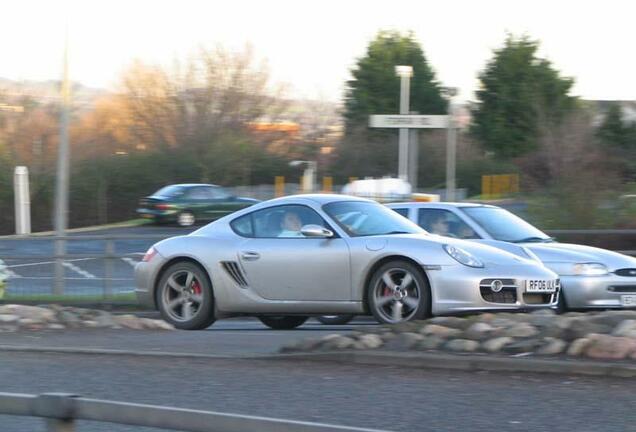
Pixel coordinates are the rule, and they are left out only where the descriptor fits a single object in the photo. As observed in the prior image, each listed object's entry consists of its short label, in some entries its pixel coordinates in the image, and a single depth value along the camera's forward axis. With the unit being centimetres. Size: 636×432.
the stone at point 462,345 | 1559
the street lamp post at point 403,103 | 5578
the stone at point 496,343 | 1544
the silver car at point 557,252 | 2392
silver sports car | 1898
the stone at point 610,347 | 1454
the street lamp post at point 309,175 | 9286
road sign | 4147
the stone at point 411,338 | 1609
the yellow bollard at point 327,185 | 10187
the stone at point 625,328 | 1505
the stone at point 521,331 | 1571
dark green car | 7981
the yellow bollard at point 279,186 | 10237
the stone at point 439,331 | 1609
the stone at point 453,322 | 1639
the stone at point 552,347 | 1512
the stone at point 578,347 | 1491
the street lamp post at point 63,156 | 4012
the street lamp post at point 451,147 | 4962
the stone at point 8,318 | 2221
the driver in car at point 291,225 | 2080
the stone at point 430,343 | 1587
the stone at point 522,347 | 1528
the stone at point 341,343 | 1644
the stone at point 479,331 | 1588
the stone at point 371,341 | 1628
